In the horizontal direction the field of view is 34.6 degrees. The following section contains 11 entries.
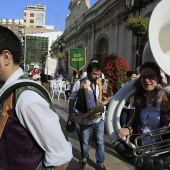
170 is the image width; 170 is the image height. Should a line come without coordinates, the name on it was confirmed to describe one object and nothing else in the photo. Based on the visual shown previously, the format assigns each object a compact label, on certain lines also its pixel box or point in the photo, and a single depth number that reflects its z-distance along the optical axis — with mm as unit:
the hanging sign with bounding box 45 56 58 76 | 12344
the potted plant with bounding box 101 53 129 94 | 5453
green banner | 10111
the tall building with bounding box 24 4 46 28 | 123938
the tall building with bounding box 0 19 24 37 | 123100
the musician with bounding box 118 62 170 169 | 2340
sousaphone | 2105
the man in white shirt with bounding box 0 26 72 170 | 1286
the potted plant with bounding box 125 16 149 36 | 7105
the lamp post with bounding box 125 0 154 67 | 7441
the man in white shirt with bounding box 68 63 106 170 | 4000
